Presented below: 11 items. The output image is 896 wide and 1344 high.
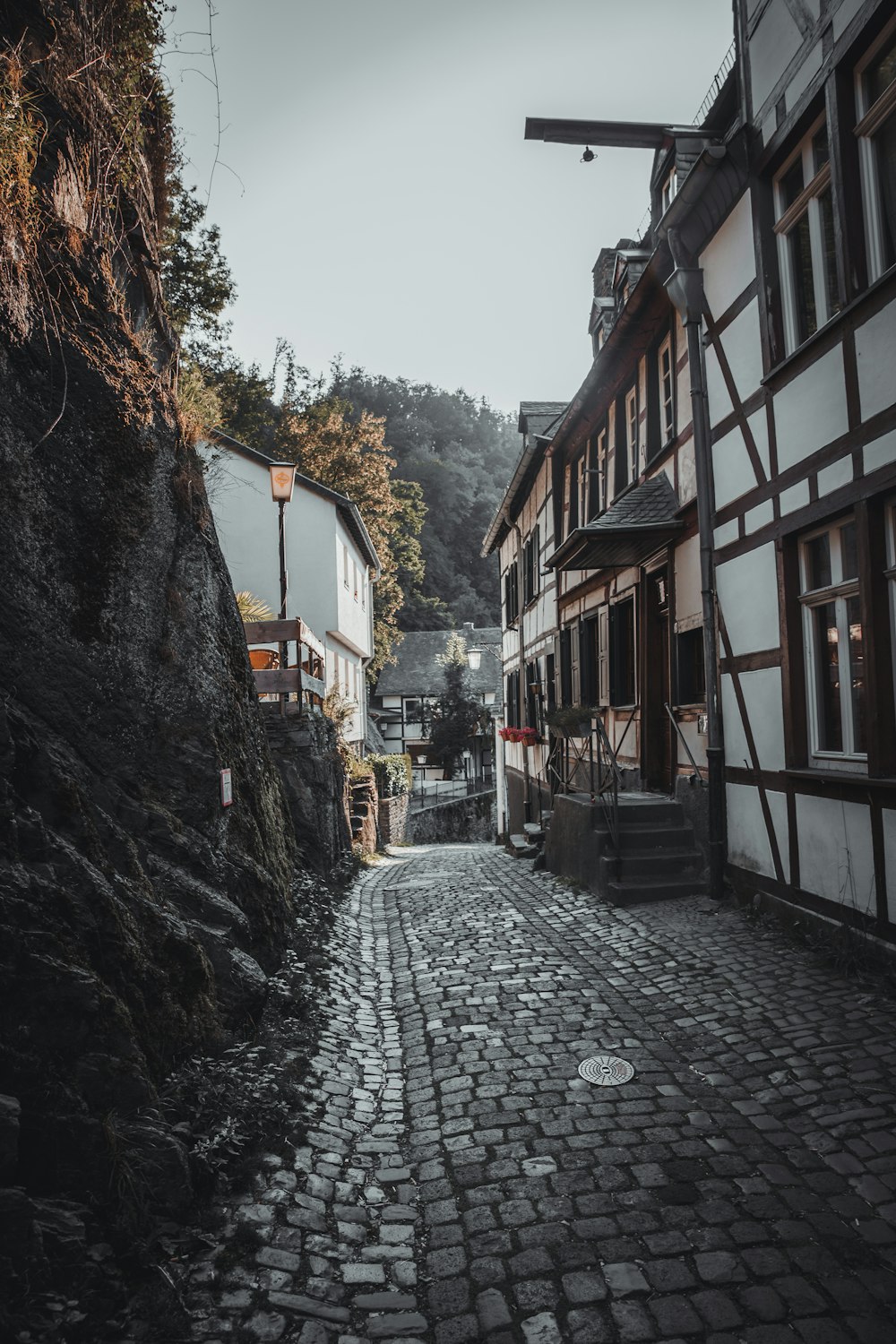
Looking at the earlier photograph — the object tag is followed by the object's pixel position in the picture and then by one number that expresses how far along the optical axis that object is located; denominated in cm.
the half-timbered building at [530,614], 1733
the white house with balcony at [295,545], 2212
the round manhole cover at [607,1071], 458
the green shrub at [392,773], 2417
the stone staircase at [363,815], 1669
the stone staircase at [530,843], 1391
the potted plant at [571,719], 1089
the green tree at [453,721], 4203
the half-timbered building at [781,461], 584
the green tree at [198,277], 2336
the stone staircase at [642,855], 866
